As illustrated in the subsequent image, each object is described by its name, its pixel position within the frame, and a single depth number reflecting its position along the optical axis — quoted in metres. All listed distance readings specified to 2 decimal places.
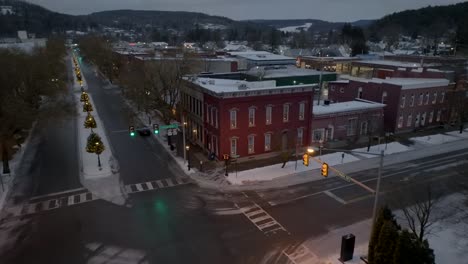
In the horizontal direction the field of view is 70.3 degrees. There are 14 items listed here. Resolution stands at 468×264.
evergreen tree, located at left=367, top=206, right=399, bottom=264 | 17.89
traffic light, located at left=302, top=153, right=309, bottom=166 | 21.34
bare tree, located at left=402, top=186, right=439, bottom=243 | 19.96
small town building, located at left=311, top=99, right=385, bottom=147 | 41.56
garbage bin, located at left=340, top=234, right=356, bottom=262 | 19.20
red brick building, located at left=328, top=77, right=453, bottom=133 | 46.12
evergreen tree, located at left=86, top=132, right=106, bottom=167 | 33.12
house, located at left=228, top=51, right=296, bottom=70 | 75.31
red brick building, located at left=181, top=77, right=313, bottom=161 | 34.78
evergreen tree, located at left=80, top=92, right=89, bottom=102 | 60.38
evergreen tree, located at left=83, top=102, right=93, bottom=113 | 55.04
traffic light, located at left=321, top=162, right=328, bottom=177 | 19.55
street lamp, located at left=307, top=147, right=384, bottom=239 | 16.64
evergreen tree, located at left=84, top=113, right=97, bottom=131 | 44.59
